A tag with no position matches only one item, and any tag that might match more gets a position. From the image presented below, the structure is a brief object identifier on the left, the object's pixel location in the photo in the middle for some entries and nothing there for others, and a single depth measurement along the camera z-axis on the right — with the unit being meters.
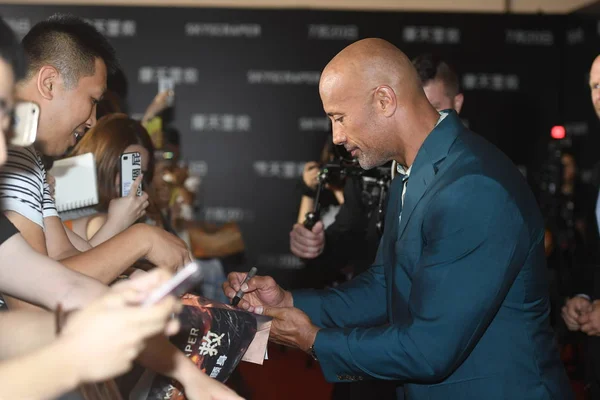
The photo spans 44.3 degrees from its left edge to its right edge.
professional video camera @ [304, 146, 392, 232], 2.73
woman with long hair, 2.42
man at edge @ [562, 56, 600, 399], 2.59
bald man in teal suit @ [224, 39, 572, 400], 1.68
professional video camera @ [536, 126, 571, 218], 4.51
